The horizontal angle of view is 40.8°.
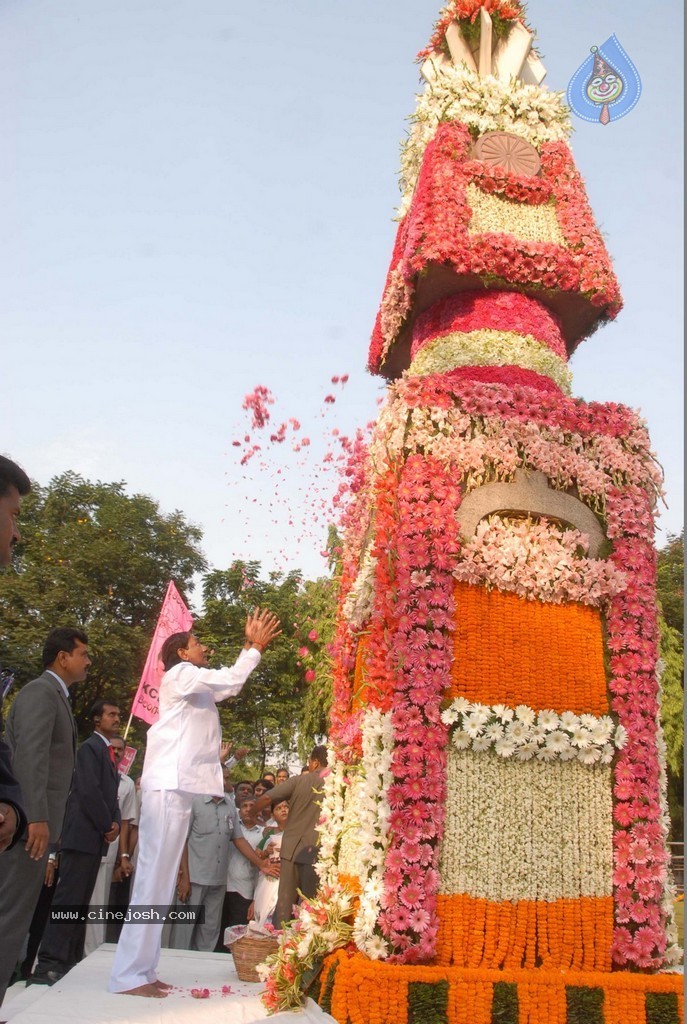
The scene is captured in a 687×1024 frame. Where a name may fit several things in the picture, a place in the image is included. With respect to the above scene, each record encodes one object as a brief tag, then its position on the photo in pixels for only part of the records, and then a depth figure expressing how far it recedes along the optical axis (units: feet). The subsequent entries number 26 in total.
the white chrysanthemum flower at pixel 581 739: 19.47
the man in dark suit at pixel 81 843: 23.70
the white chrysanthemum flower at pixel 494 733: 19.12
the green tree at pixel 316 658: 60.13
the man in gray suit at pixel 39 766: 15.05
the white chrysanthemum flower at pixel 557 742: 19.29
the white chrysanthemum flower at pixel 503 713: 19.26
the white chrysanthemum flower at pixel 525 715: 19.27
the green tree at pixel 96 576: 74.13
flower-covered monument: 18.34
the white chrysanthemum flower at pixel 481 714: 19.17
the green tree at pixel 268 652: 82.89
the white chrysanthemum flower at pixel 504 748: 19.04
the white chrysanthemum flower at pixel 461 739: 19.11
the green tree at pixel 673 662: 64.45
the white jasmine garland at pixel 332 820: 22.24
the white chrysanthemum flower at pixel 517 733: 19.11
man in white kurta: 20.44
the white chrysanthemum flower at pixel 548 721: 19.35
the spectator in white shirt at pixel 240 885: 29.22
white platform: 18.40
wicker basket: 22.54
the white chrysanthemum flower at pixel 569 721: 19.57
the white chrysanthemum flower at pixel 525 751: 19.21
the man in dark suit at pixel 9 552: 11.11
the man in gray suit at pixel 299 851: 26.50
